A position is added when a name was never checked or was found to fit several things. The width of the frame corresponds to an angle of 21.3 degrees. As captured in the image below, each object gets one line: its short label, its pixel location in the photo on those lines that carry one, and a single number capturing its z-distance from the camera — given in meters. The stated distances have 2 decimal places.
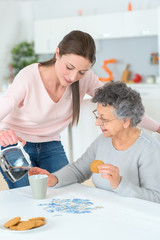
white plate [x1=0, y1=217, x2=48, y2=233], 1.30
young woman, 1.99
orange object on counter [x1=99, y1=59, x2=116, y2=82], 6.75
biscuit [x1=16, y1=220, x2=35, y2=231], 1.30
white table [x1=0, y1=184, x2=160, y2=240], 1.27
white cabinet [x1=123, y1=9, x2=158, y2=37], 6.27
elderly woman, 1.83
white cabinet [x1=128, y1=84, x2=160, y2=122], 6.05
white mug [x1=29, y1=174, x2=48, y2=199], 1.66
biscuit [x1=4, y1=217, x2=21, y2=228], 1.34
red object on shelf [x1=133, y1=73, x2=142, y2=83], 6.63
